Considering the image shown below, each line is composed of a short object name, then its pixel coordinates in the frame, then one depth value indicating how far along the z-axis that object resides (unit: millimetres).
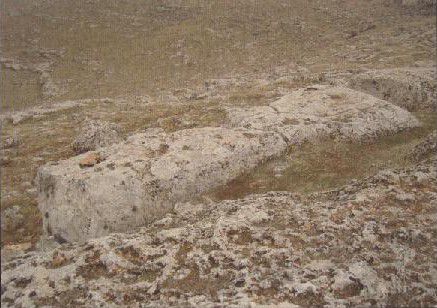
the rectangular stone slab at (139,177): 17062
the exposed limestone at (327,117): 23516
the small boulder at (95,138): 24620
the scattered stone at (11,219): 17741
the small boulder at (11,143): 28692
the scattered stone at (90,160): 18875
